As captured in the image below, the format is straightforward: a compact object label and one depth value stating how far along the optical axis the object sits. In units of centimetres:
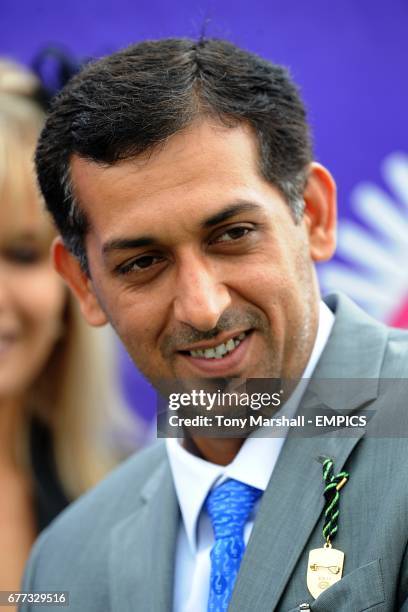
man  279
